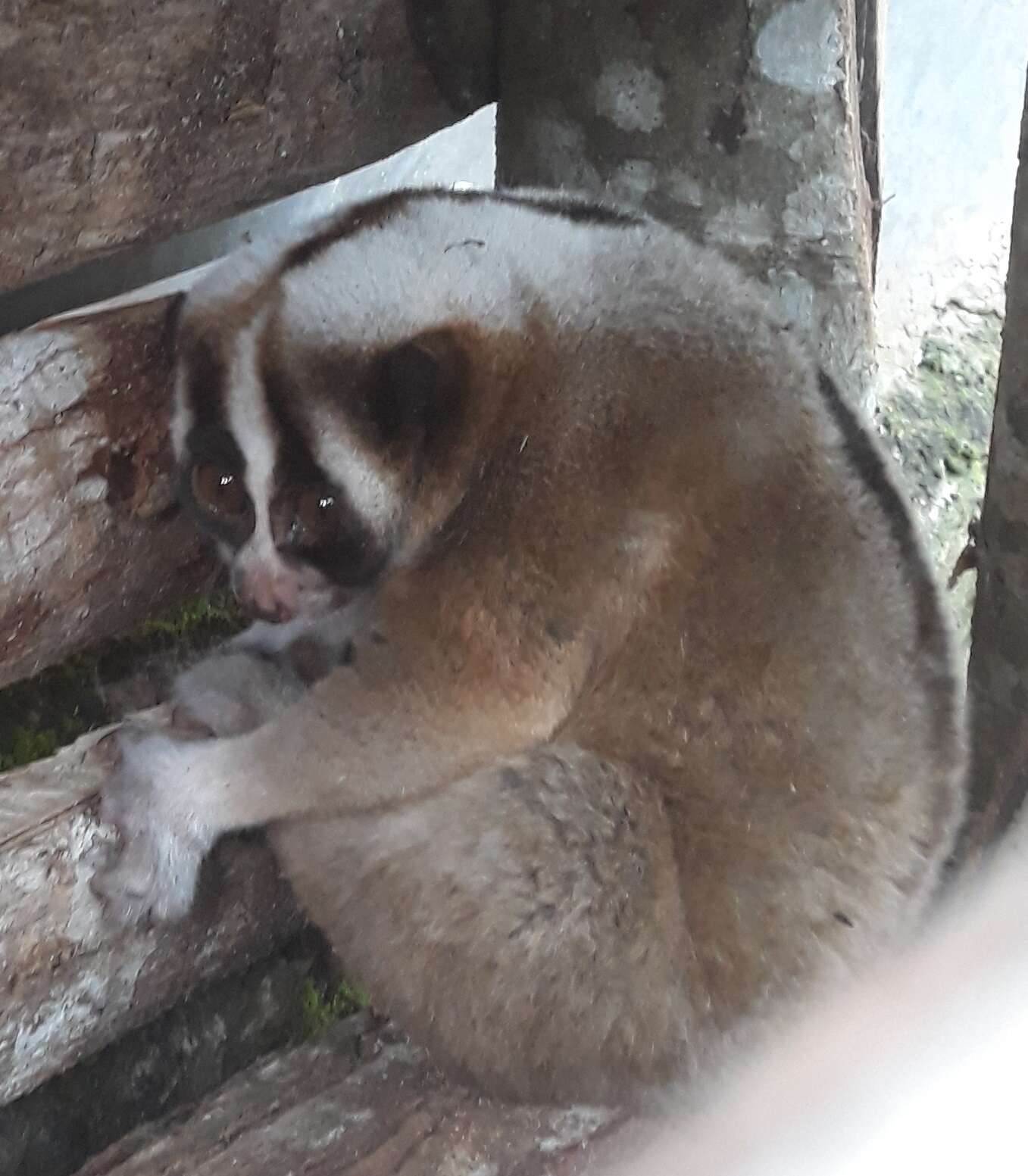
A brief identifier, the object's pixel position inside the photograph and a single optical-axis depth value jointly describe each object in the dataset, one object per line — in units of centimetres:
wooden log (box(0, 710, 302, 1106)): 79
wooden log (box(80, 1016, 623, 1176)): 82
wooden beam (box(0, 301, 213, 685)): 80
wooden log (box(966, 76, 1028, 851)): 87
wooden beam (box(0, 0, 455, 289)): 78
